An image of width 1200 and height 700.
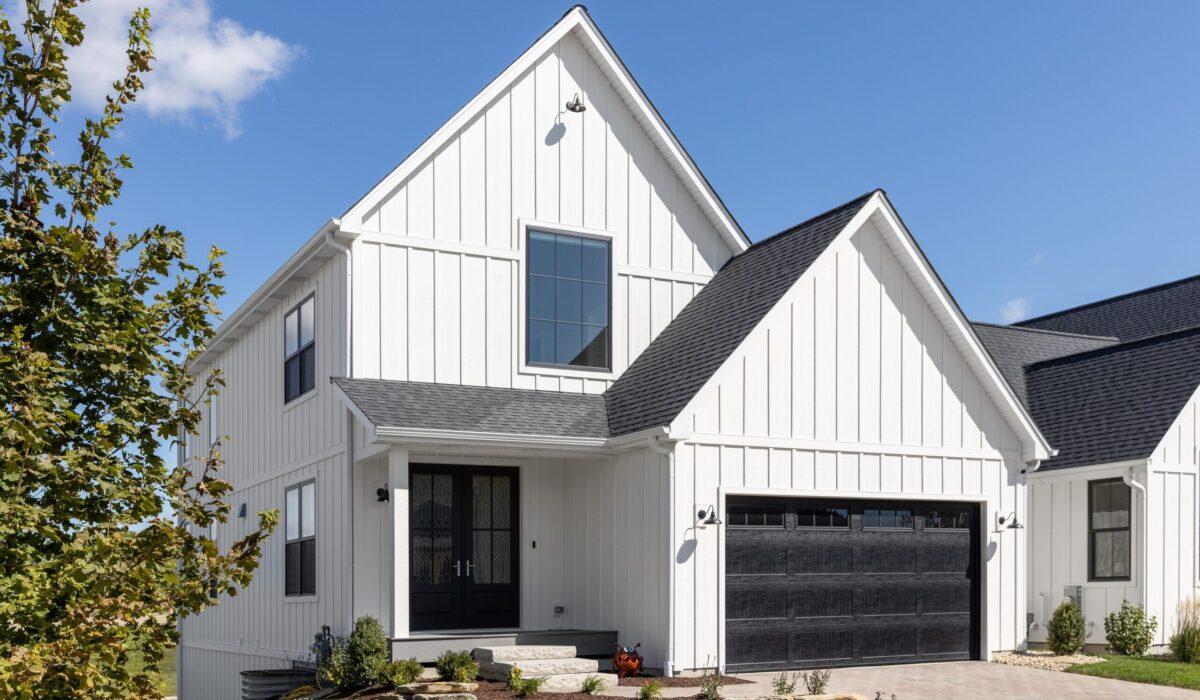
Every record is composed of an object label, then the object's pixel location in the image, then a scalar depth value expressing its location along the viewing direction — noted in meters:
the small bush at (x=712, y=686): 12.03
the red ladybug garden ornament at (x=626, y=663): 14.03
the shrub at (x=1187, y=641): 16.39
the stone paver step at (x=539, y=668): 13.31
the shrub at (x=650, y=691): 11.85
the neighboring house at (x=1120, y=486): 17.77
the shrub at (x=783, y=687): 12.51
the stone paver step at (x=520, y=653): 13.63
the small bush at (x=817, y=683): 12.45
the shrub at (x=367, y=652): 13.48
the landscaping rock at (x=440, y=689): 12.38
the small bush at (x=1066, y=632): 16.98
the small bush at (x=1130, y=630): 17.14
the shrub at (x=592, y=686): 12.72
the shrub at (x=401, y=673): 13.12
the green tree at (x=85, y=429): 5.51
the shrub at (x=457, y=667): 13.05
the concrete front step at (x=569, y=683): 12.95
